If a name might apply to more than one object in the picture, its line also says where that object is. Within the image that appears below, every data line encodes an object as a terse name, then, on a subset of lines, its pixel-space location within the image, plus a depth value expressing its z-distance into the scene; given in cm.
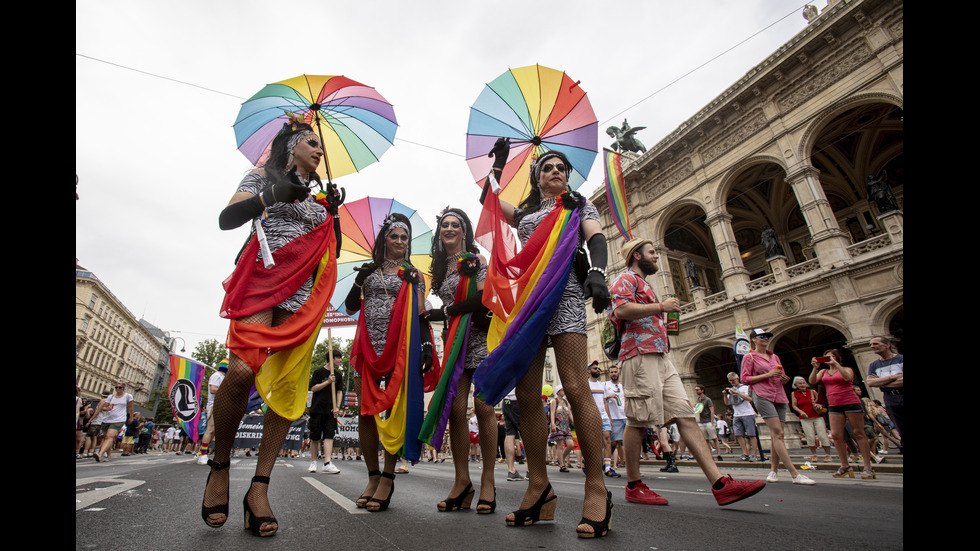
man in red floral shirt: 321
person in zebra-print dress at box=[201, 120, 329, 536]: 193
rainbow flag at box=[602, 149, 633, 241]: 353
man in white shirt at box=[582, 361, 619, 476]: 755
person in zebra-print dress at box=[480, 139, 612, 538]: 209
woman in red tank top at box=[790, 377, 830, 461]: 856
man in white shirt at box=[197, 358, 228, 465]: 732
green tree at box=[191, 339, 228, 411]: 4847
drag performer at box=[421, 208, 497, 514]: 275
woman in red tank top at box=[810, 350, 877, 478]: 563
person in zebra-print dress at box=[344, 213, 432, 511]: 283
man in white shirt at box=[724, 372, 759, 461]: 883
